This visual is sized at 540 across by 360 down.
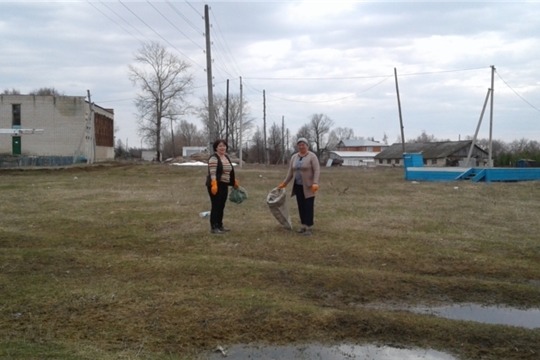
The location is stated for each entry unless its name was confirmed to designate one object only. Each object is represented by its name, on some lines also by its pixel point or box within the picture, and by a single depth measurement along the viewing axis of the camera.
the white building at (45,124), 57.97
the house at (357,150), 105.50
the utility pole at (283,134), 80.31
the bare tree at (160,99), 66.25
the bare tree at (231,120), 85.06
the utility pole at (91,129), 46.56
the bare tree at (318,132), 105.94
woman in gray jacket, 8.98
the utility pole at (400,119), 47.87
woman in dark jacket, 8.91
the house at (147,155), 89.46
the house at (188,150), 95.74
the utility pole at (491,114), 34.97
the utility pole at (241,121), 43.11
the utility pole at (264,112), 66.88
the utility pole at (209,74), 27.70
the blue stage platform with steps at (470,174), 25.05
